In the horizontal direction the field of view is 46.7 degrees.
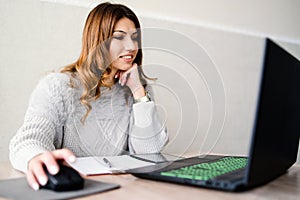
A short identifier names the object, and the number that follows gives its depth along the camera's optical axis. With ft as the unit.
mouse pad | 1.92
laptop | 1.95
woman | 3.95
